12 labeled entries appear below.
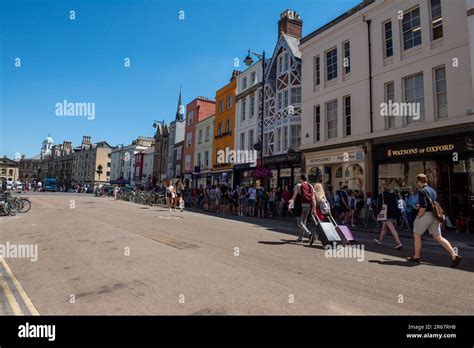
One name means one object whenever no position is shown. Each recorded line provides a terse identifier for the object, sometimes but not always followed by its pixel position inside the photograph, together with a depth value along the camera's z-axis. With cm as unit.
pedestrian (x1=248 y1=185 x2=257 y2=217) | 2034
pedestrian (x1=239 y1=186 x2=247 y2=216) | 2105
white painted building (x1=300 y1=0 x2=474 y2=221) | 1426
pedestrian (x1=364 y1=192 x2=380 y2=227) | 1619
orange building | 3422
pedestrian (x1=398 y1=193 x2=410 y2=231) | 1419
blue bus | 6941
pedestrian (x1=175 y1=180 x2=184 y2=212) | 2089
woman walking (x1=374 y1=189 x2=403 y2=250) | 884
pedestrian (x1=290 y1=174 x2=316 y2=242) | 891
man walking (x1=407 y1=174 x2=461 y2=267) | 672
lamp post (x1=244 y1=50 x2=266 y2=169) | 2277
